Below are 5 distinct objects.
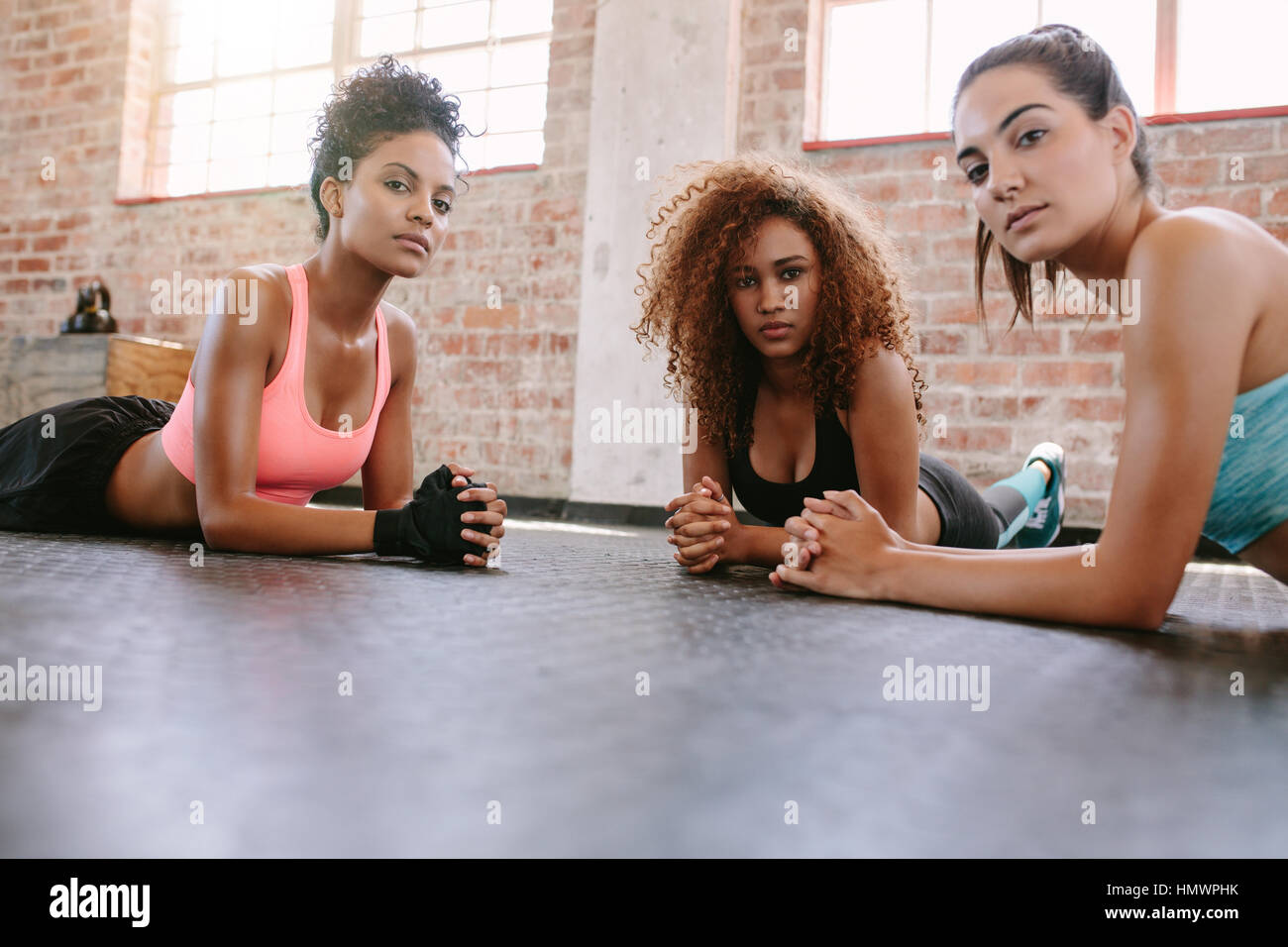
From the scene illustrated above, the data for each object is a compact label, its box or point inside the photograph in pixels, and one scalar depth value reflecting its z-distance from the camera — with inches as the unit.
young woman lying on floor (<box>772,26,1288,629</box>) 42.9
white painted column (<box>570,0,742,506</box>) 164.7
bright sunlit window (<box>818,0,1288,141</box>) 143.7
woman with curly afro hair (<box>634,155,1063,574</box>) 70.0
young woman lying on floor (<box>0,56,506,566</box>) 67.4
